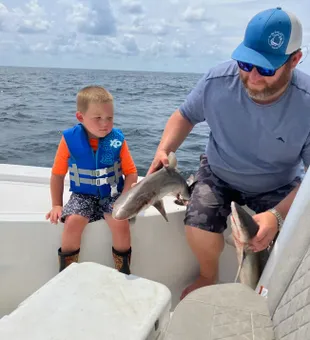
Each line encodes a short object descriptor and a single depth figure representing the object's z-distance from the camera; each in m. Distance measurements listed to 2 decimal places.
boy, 2.56
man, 2.19
